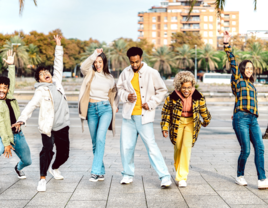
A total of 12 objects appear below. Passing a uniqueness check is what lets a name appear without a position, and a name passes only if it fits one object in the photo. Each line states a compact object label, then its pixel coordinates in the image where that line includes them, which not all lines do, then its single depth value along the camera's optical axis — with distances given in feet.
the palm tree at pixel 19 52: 184.14
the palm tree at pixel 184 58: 225.72
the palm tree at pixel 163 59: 212.84
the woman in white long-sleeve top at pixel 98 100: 16.53
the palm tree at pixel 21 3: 23.13
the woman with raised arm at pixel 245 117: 15.28
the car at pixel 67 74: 312.91
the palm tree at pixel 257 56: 205.36
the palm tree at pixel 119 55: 205.36
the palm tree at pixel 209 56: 228.22
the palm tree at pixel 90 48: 228.84
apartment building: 380.78
